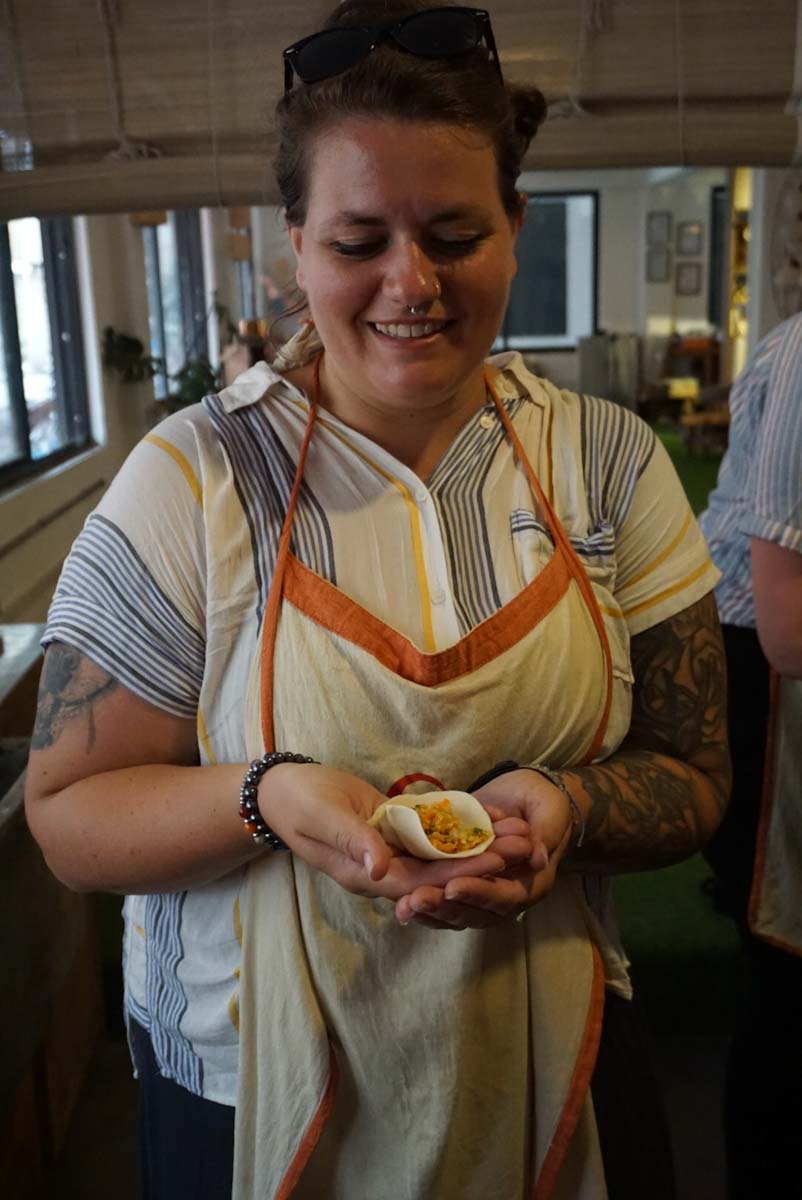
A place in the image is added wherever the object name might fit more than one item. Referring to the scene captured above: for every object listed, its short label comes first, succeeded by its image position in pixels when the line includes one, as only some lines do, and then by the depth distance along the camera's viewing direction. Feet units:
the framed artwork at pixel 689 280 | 55.67
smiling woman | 3.61
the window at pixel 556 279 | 56.49
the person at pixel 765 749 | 5.43
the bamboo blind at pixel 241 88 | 6.06
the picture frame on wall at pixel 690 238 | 54.54
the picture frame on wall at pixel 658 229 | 55.11
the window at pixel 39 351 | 17.44
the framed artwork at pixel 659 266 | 55.52
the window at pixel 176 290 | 32.32
